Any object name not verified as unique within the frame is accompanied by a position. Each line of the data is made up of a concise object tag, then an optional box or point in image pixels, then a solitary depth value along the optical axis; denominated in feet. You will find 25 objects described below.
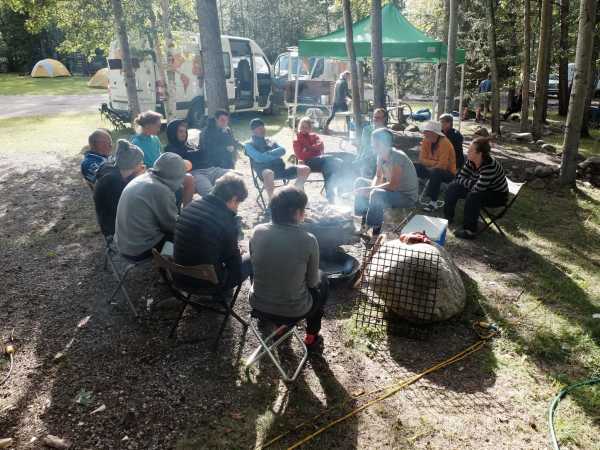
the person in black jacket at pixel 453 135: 23.26
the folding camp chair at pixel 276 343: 10.00
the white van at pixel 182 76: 37.68
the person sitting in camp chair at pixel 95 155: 15.58
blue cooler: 14.94
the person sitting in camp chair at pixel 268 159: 21.02
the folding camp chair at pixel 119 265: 12.50
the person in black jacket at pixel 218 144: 20.94
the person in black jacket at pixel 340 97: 39.87
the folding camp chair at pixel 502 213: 17.92
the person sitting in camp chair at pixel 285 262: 9.42
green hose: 8.61
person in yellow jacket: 21.13
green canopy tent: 34.01
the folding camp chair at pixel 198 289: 9.93
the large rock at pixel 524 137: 40.96
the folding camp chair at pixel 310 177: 23.54
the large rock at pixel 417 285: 12.19
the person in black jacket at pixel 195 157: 18.19
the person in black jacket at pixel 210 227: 10.25
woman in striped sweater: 17.78
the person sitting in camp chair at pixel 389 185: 16.89
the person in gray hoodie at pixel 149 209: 12.07
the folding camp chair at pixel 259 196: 21.13
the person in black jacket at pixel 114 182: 13.65
